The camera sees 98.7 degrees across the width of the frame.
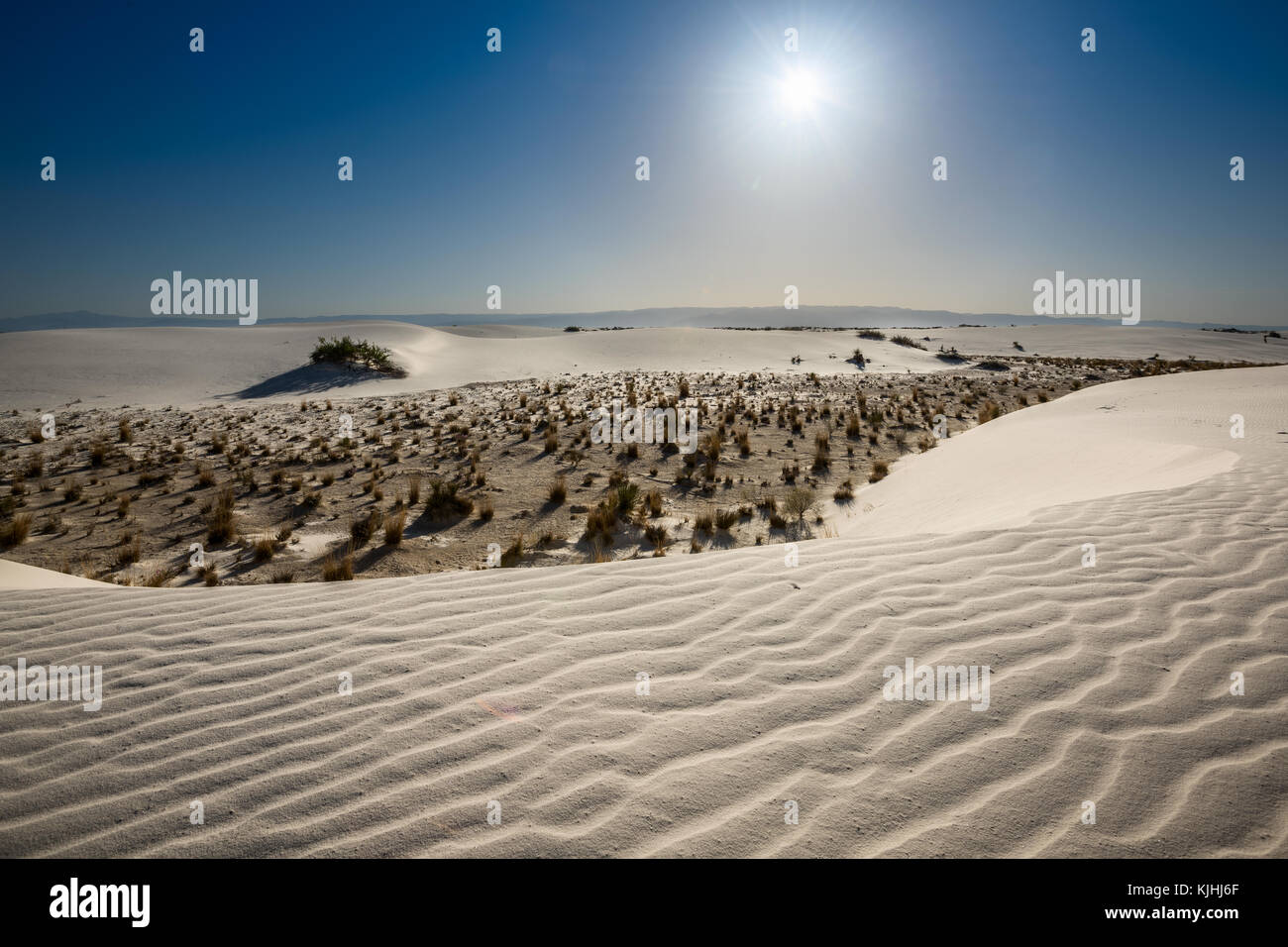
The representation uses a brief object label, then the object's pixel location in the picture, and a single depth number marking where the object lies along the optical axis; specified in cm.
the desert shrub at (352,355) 2411
